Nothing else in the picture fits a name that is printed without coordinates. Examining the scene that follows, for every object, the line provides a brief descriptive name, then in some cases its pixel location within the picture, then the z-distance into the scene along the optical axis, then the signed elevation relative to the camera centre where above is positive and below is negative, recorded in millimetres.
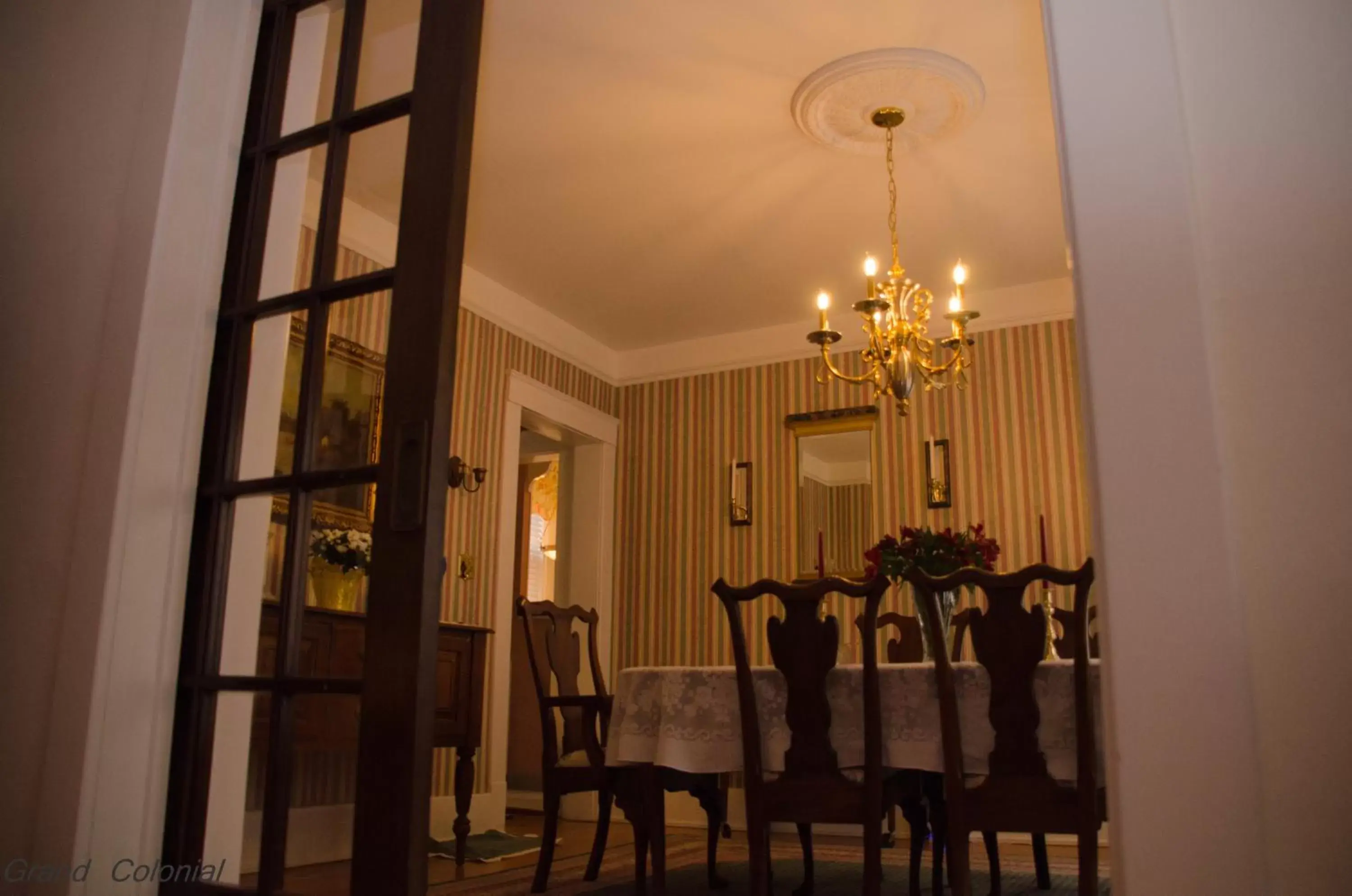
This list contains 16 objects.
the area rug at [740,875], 3387 -758
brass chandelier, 3615 +1226
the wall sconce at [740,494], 6016 +1003
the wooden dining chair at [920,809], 2871 -415
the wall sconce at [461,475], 4926 +918
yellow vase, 2523 +187
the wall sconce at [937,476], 5516 +1024
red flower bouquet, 3150 +351
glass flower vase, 3078 +180
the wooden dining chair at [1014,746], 2416 -186
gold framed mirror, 5707 +997
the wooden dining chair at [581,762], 3107 -328
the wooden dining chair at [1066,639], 3691 +110
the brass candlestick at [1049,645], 2533 +70
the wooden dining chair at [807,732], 2588 -171
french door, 1621 +269
